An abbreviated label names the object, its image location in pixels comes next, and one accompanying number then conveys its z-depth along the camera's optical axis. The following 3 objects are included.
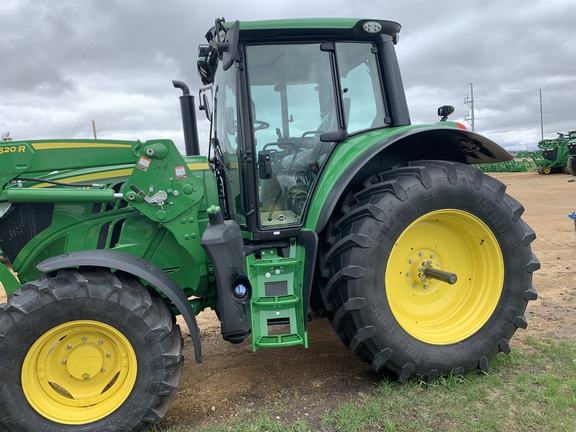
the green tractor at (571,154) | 22.78
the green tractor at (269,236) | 2.62
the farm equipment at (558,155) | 23.34
